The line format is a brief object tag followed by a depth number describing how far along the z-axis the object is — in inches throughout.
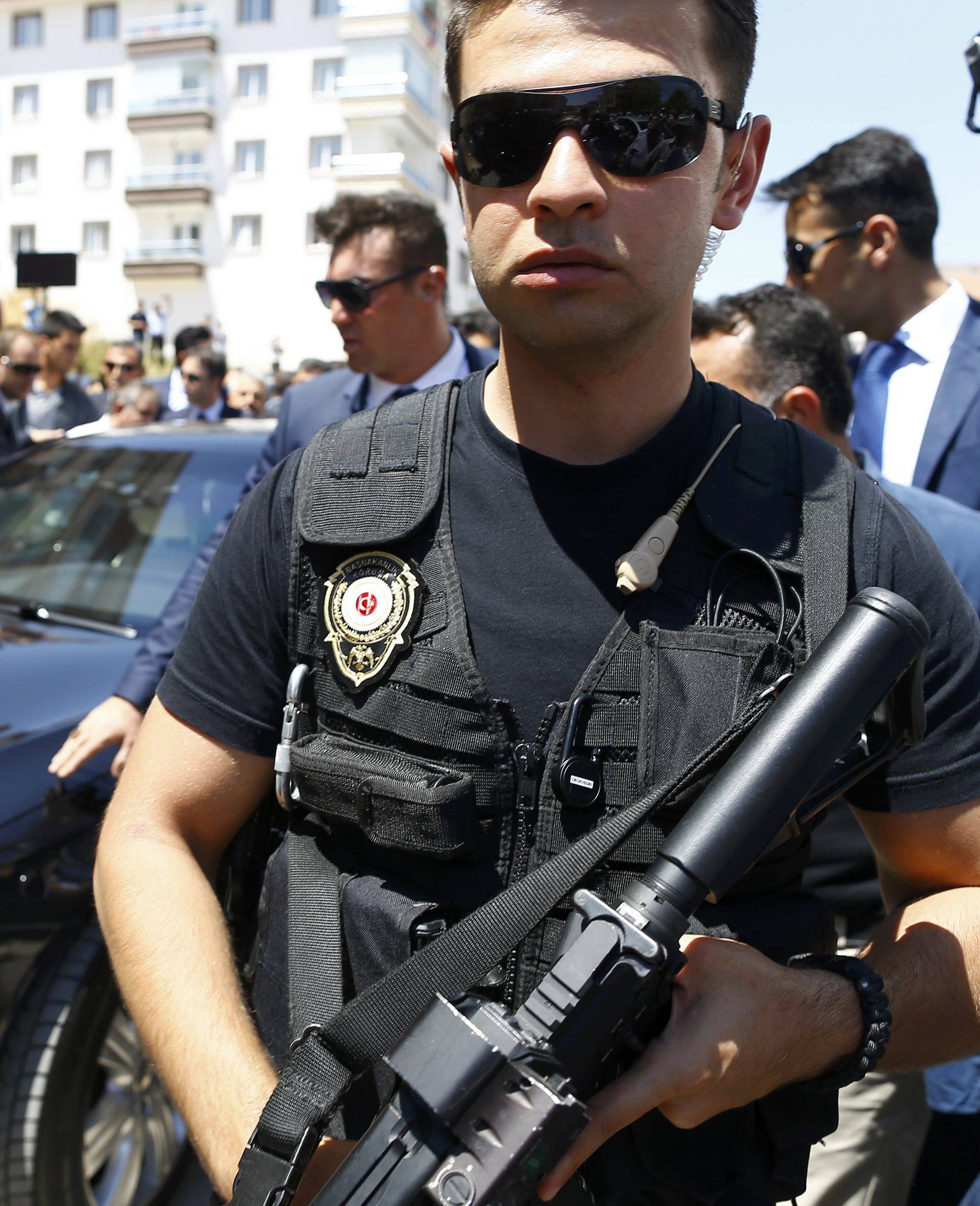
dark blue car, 88.7
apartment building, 1537.9
